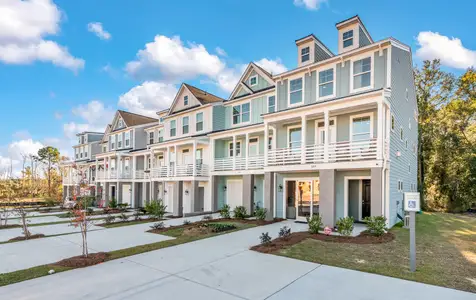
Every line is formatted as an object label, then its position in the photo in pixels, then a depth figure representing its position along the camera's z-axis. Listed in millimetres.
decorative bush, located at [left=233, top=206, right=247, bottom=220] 16219
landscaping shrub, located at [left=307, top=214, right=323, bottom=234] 10937
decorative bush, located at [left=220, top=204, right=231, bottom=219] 16484
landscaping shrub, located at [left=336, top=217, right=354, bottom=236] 10305
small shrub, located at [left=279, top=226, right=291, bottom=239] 10211
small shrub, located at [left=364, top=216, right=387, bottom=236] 10342
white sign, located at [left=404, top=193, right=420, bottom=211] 6586
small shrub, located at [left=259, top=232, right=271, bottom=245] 9258
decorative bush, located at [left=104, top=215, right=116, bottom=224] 16125
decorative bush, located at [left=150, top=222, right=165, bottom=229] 13422
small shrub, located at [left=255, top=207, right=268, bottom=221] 15227
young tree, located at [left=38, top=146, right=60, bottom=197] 45250
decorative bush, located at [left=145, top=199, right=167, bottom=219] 16969
